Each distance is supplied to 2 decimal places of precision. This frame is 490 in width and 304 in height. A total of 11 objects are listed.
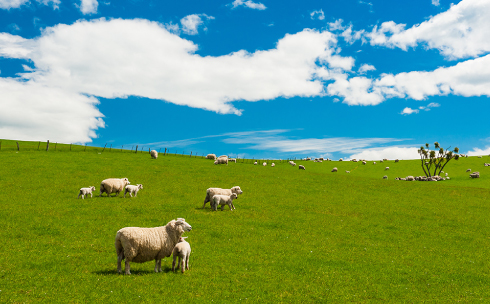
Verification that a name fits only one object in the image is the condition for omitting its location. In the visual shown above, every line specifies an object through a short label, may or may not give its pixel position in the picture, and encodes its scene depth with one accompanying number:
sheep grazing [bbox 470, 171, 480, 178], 65.31
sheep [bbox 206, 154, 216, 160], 76.62
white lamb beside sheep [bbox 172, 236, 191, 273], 12.40
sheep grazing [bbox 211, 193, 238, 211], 25.27
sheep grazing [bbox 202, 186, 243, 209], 26.77
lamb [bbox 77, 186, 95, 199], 28.09
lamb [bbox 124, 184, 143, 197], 29.52
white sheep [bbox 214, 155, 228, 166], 62.66
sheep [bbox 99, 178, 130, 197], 29.40
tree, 72.51
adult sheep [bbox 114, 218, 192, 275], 11.46
